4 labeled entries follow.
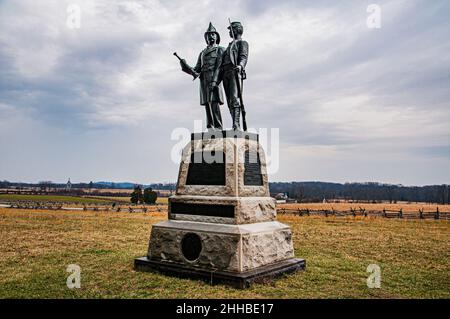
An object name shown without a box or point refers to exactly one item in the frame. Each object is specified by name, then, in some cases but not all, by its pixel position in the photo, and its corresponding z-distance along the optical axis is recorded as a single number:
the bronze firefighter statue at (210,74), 8.17
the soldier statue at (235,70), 7.91
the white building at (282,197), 73.98
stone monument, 6.58
